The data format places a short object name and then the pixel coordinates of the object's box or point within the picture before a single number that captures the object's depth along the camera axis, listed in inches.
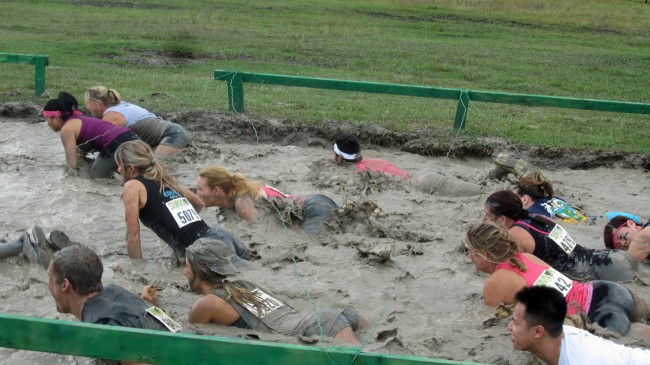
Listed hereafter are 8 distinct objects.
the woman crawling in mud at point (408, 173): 733.9
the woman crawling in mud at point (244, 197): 597.0
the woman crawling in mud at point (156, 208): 552.1
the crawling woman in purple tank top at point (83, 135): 744.3
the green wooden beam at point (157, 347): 290.5
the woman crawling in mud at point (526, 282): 450.0
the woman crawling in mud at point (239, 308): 429.4
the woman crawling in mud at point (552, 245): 526.9
